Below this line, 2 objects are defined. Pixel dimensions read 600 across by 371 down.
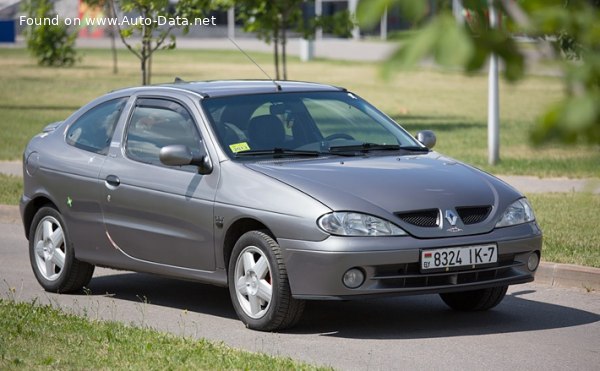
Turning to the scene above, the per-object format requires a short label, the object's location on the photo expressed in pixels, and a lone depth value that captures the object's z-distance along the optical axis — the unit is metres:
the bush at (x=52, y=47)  53.91
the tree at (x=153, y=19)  16.36
